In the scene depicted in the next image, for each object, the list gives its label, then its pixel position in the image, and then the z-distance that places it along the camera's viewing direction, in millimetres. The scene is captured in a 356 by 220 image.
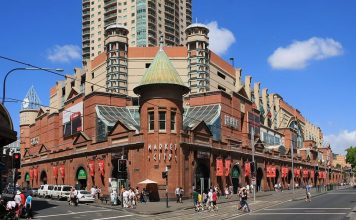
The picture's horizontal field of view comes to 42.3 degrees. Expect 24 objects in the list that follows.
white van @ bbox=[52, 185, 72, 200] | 53688
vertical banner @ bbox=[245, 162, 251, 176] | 66250
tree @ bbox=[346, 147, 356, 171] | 122375
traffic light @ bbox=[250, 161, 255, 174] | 47066
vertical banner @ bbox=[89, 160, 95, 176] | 59306
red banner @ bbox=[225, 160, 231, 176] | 60125
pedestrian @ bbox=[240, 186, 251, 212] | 34872
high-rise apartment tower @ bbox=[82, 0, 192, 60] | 133625
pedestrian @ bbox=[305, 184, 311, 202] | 46188
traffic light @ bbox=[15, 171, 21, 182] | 28370
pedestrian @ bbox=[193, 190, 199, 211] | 36438
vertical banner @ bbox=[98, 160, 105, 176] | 56500
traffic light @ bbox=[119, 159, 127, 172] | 36781
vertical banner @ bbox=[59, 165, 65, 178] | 68875
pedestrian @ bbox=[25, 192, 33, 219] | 29742
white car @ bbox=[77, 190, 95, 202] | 47344
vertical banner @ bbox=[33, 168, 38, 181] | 83000
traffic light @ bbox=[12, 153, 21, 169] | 27583
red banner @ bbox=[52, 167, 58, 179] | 72044
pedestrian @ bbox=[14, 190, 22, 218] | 28536
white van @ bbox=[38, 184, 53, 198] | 58375
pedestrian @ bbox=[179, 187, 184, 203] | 46244
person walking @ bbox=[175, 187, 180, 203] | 46156
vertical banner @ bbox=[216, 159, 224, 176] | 57531
